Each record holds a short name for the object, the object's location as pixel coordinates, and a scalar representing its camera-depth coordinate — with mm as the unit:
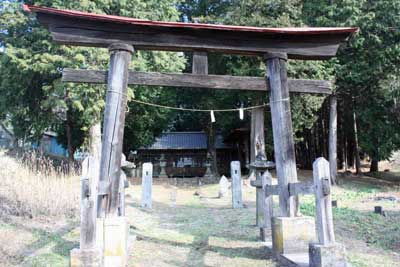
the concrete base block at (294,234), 5094
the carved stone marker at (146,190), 11438
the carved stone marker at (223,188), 14145
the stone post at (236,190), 11266
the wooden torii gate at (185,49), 4988
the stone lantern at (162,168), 24222
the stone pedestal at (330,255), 4152
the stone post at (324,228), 4168
